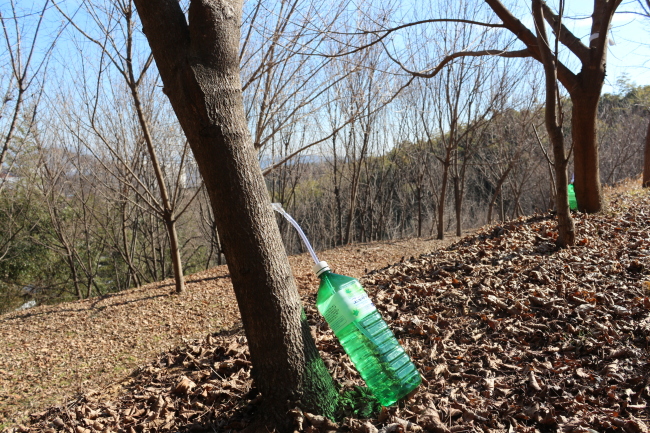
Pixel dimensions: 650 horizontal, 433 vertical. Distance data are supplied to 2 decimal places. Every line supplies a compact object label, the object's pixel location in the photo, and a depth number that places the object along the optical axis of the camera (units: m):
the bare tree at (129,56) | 6.16
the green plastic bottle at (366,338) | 1.78
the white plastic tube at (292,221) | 1.93
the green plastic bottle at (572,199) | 5.69
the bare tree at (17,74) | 5.56
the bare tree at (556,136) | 3.90
